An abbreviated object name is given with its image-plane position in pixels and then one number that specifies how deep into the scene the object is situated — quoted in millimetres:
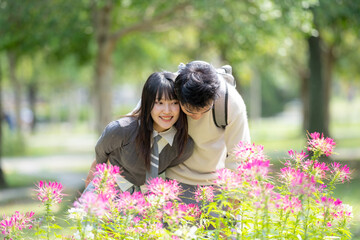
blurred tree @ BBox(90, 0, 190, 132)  11086
